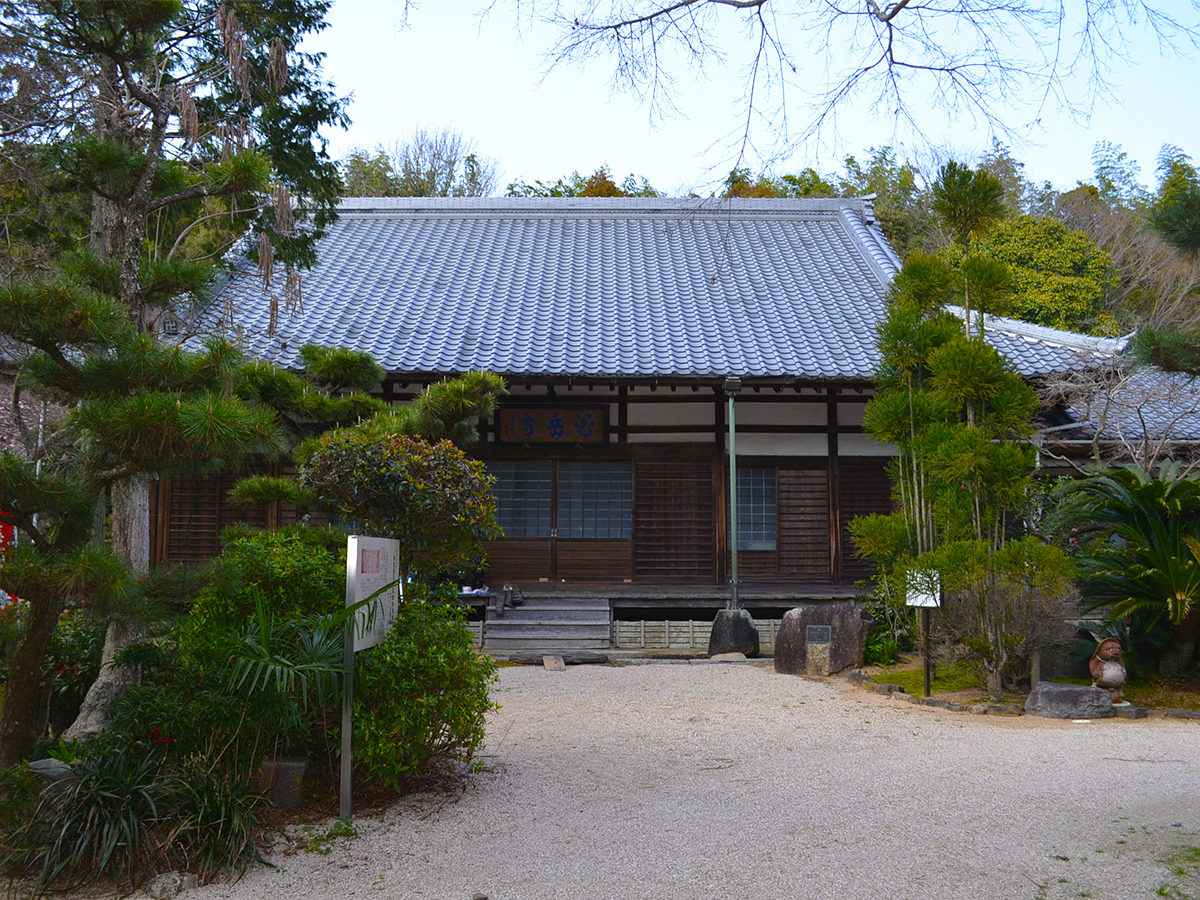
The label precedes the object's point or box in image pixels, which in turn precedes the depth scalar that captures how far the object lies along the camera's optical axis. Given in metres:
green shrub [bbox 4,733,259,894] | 3.66
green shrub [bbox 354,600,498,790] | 4.48
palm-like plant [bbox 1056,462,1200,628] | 6.99
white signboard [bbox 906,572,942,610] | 7.26
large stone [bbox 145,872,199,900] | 3.56
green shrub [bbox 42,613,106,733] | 5.20
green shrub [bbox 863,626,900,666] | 9.09
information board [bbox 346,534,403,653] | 4.28
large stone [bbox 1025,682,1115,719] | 6.70
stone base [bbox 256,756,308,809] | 4.39
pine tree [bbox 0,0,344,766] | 3.94
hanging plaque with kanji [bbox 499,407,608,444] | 12.46
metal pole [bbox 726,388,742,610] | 10.61
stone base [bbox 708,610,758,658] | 10.27
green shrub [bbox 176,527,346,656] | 4.72
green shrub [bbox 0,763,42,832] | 3.90
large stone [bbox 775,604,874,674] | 8.99
